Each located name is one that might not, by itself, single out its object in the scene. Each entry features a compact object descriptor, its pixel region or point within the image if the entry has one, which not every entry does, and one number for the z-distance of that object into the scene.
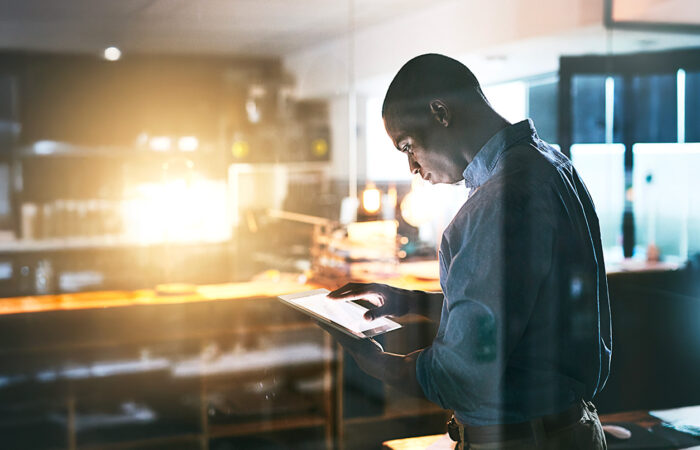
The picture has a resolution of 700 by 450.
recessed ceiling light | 2.29
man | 1.27
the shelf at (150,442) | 2.41
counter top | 2.38
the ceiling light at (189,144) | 2.76
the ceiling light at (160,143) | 2.94
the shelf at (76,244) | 2.28
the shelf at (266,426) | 2.68
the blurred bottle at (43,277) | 2.37
